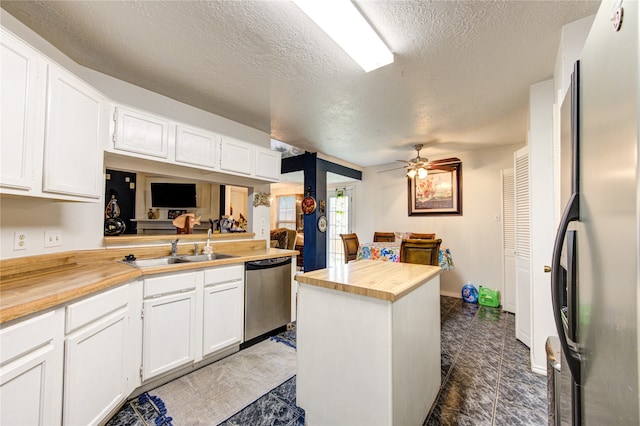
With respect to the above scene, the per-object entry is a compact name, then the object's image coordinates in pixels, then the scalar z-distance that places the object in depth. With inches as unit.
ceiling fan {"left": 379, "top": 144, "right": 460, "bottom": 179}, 150.9
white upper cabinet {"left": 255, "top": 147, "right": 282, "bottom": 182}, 123.8
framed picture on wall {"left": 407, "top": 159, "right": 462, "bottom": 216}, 179.6
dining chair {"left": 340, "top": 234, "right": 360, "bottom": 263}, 174.7
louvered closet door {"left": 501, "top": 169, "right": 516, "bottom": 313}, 142.0
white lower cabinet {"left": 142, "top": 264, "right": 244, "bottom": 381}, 74.5
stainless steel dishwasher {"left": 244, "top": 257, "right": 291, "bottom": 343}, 100.7
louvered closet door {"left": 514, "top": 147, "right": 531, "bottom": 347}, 107.3
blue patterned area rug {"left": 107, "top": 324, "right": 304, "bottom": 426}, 63.6
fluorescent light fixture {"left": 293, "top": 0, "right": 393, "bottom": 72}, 56.8
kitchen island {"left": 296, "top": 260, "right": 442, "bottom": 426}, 50.0
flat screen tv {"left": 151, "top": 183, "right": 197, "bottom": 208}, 117.6
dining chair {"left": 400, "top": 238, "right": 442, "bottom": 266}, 129.3
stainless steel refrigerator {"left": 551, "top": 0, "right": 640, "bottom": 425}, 17.7
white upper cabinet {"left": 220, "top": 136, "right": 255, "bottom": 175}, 109.7
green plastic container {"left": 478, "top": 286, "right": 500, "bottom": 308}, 154.8
